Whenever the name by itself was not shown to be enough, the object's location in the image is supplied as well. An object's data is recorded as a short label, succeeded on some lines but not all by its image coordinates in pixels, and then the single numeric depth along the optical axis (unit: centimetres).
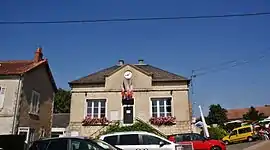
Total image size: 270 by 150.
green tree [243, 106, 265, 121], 7038
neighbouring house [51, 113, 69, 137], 3656
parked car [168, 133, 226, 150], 1998
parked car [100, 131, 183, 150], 1344
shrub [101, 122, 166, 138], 2375
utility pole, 2537
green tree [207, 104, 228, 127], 7806
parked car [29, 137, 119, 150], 1009
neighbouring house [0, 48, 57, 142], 2227
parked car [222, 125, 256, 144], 3616
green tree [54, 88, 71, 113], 5966
